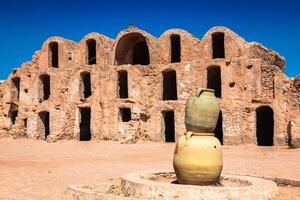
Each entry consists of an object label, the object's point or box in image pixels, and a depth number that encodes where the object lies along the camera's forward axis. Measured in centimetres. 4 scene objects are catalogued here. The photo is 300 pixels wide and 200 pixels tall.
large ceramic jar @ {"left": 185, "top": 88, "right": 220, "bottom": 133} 864
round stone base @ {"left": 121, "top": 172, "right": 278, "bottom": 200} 729
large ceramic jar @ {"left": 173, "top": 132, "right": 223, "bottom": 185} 833
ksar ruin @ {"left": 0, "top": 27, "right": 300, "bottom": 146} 2275
